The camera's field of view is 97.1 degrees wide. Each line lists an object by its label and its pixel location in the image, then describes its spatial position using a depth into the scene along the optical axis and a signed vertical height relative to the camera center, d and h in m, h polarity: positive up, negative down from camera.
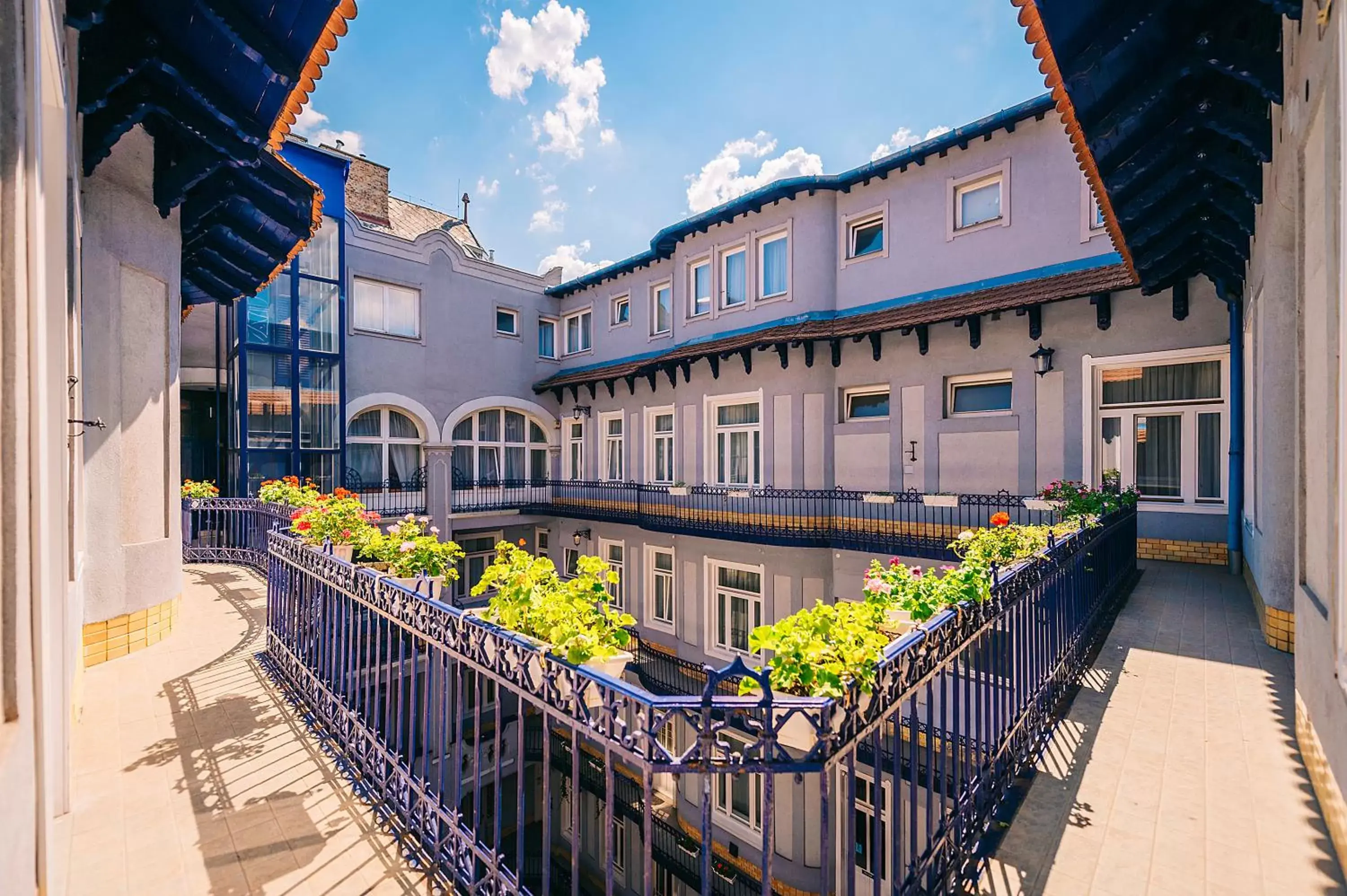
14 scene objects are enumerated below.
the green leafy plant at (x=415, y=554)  4.99 -0.91
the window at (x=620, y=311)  18.89 +4.35
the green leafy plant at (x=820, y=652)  2.36 -0.85
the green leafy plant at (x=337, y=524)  5.64 -0.75
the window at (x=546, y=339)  20.44 +3.76
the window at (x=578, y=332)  20.19 +3.94
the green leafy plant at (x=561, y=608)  2.82 -0.84
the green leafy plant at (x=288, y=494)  10.45 -0.82
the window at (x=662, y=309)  17.42 +4.05
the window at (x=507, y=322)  19.36 +4.12
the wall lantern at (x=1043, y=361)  10.05 +1.42
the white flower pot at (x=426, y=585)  4.23 -1.00
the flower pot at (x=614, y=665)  2.75 -1.02
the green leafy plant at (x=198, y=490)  12.30 -0.84
